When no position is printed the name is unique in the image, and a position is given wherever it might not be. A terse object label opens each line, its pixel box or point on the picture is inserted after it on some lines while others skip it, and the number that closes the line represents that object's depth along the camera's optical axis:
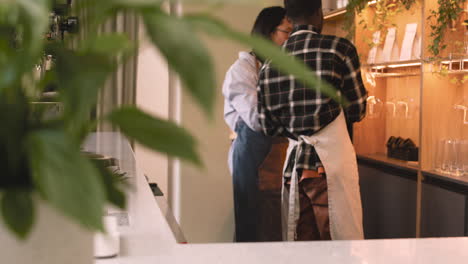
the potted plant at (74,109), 0.32
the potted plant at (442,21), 3.10
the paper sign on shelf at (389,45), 3.81
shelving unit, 3.20
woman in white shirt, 3.27
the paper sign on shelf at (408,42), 3.56
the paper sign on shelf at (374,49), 3.96
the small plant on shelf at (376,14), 3.86
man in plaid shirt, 2.43
